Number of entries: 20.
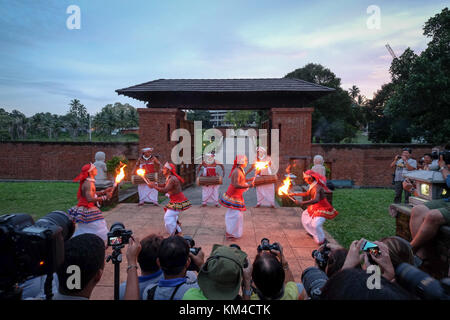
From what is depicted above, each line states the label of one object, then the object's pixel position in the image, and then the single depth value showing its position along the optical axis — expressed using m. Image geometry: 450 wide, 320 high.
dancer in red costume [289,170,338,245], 5.26
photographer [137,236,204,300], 2.03
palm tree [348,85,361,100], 56.09
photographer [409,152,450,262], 3.30
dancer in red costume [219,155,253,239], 5.75
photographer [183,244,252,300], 1.73
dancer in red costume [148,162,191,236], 5.37
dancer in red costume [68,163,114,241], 4.73
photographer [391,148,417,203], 8.87
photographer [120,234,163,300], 2.44
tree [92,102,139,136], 41.78
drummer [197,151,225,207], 9.11
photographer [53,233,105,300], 1.95
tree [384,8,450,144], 11.91
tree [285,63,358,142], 30.23
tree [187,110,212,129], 58.84
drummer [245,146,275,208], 8.88
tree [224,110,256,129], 53.75
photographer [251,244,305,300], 1.89
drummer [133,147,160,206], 8.86
